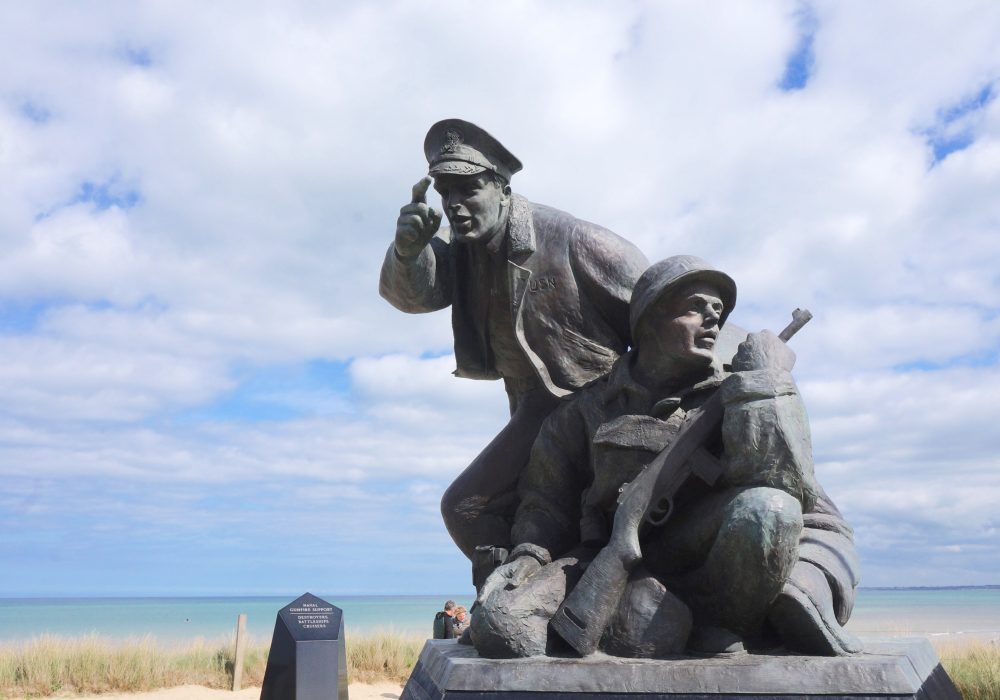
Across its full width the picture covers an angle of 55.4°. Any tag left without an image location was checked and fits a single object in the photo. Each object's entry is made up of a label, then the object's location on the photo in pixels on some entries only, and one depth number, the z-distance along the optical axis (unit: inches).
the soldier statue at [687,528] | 104.1
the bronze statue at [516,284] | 147.8
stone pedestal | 95.3
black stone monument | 285.9
